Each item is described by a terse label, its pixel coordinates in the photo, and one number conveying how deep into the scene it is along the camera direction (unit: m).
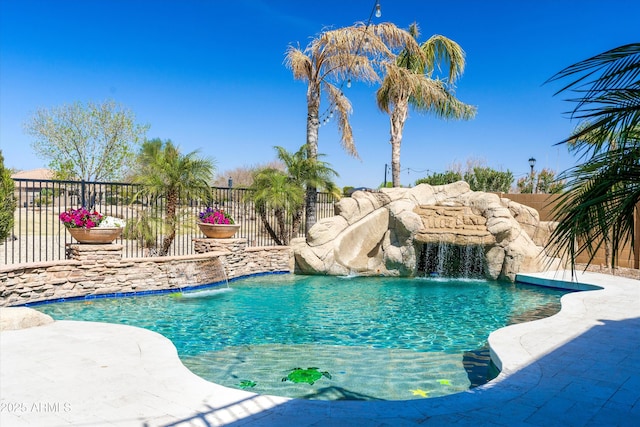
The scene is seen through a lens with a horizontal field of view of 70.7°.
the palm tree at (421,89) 19.38
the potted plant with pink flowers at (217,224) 12.73
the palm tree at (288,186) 14.73
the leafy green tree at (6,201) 8.83
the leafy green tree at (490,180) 25.05
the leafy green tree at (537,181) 24.80
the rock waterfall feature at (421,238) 13.15
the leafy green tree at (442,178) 26.62
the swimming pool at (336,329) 5.38
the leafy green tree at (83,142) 28.59
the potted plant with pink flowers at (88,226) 10.05
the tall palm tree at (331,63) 15.73
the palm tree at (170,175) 12.55
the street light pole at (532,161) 21.73
